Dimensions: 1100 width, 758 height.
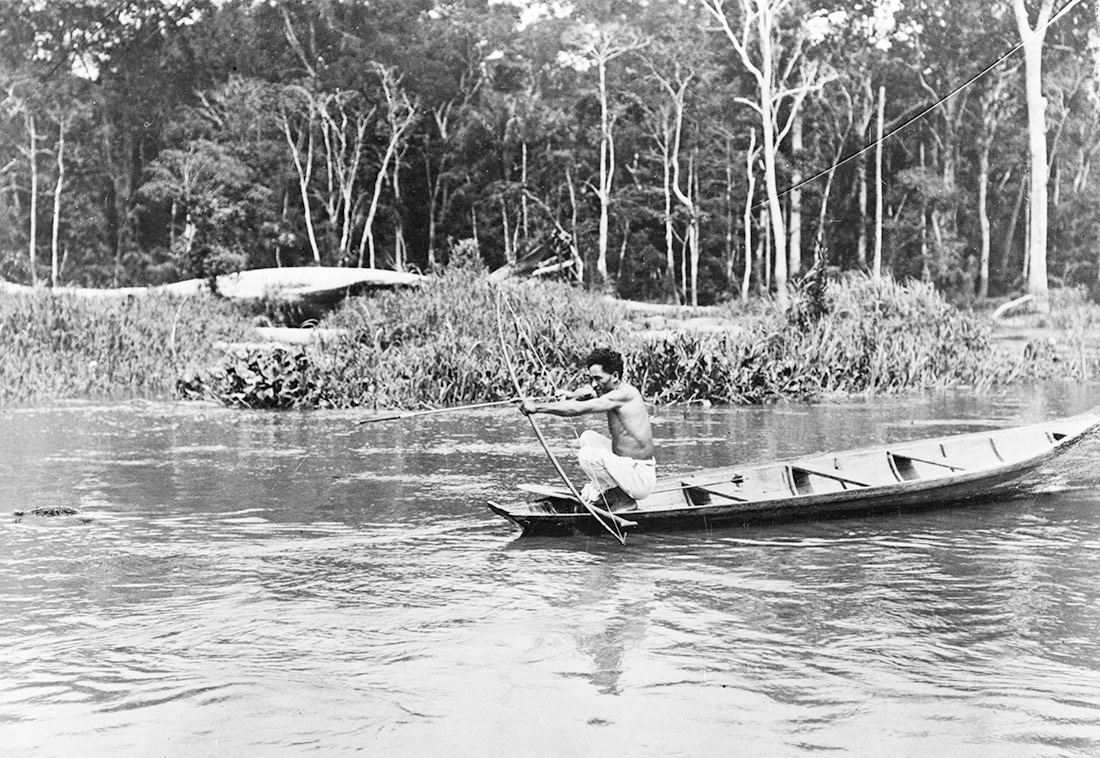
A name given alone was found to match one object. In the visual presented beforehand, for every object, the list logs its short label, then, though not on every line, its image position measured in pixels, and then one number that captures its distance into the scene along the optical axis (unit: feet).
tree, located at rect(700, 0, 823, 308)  69.92
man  21.57
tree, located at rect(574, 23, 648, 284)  69.46
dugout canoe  21.63
